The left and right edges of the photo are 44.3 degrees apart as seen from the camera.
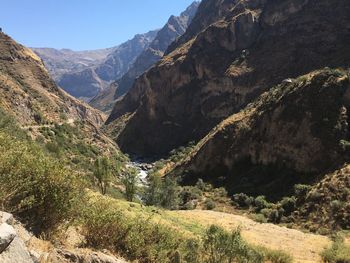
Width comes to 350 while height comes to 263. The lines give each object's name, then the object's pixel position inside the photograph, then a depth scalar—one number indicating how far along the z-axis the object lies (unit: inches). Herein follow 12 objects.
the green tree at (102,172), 2273.6
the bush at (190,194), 2655.0
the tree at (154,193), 2458.2
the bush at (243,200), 2313.5
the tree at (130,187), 2289.6
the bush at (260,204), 2204.7
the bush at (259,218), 1936.5
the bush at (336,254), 1016.9
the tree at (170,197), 2458.2
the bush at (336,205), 1815.9
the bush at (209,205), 2395.3
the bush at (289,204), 2076.8
